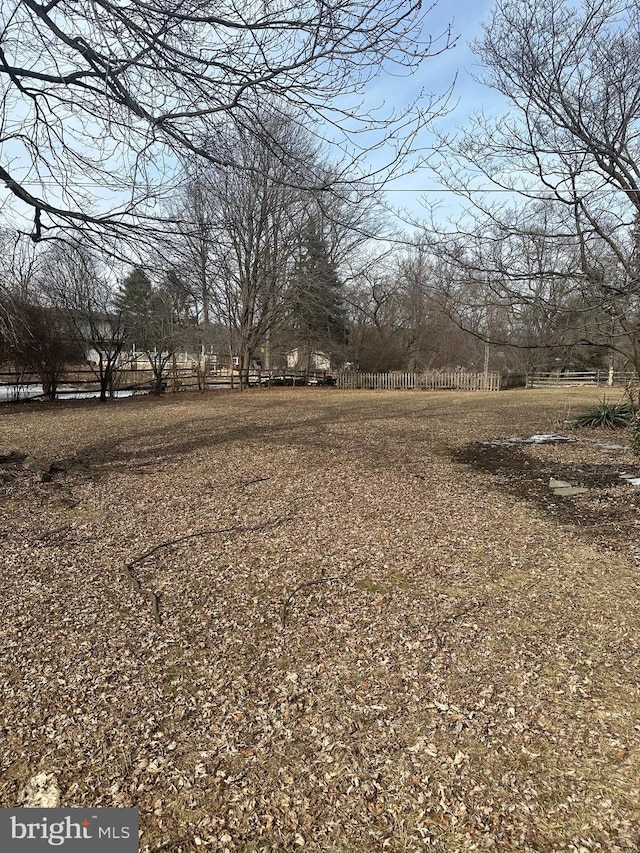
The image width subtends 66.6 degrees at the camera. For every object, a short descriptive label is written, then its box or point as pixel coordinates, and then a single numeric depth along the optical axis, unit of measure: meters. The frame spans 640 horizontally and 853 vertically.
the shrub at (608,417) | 10.05
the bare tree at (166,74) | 2.93
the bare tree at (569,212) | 5.89
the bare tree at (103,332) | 13.63
